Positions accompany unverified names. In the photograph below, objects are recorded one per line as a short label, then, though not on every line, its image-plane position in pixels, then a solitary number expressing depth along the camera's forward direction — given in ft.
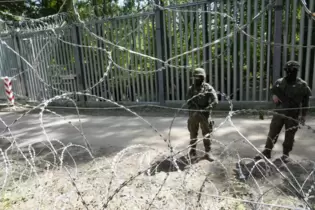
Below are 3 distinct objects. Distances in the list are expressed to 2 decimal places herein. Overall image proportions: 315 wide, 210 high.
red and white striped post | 27.43
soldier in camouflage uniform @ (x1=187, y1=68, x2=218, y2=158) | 10.89
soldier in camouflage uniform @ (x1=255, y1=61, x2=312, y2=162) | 9.97
